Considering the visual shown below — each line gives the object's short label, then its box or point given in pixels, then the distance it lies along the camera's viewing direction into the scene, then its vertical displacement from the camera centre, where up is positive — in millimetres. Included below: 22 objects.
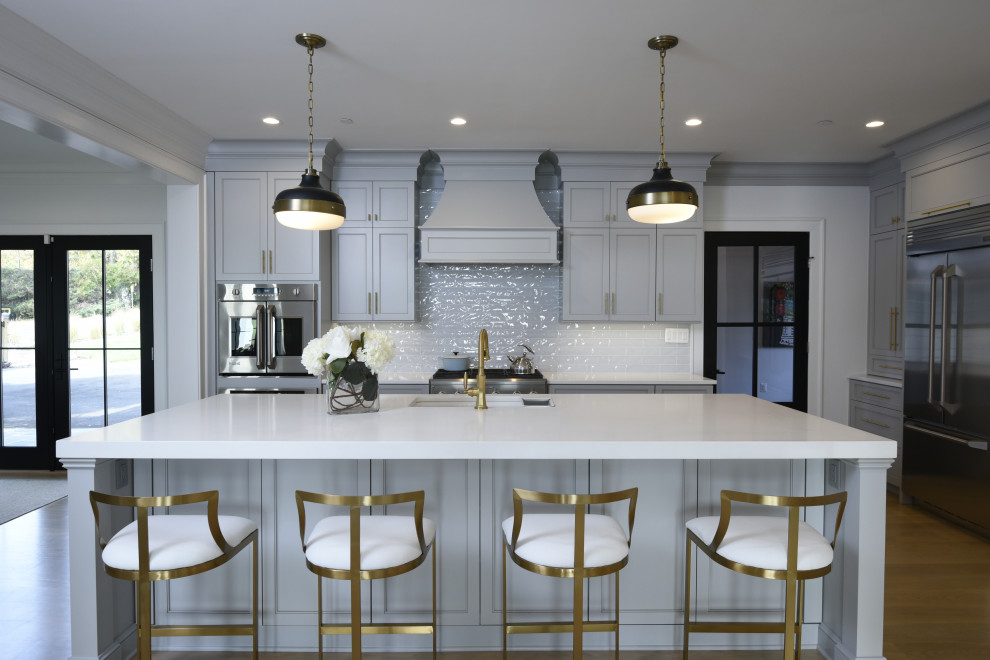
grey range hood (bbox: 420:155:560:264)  4664 +673
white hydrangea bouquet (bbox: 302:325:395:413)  2408 -171
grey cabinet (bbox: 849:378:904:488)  4535 -703
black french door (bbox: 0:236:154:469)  5242 -188
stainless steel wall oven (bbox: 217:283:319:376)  4488 -57
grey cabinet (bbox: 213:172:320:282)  4500 +605
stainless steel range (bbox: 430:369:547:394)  4484 -490
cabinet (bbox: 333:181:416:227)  4738 +906
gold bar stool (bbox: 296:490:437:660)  1775 -706
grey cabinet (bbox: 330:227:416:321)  4754 +366
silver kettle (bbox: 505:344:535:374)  4773 -370
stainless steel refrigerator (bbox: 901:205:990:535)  3629 -289
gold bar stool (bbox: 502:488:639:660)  1804 -706
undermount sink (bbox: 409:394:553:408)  2994 -422
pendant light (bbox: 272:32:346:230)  2572 +480
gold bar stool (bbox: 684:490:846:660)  1847 -720
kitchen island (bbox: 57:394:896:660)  2033 -592
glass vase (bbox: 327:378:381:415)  2523 -345
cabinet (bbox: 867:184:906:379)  4770 +294
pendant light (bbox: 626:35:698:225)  2596 +518
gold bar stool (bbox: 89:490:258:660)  1809 -718
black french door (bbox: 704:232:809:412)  5133 +62
